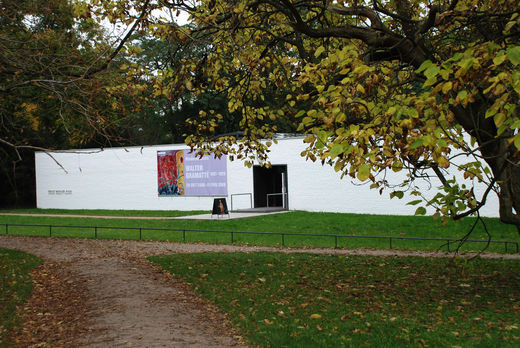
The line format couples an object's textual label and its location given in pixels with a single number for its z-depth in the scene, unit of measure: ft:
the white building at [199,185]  85.61
